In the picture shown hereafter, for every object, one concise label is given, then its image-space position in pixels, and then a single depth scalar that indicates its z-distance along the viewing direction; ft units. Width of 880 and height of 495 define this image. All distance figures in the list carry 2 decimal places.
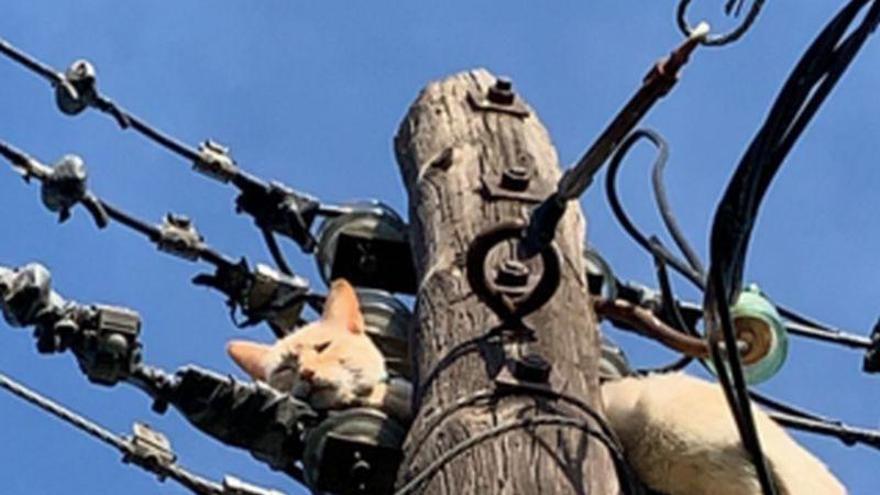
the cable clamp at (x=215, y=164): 18.99
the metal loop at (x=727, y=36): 12.05
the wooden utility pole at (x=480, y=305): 11.53
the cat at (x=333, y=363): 14.17
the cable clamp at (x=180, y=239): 17.57
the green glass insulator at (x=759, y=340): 13.91
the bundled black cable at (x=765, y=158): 10.75
